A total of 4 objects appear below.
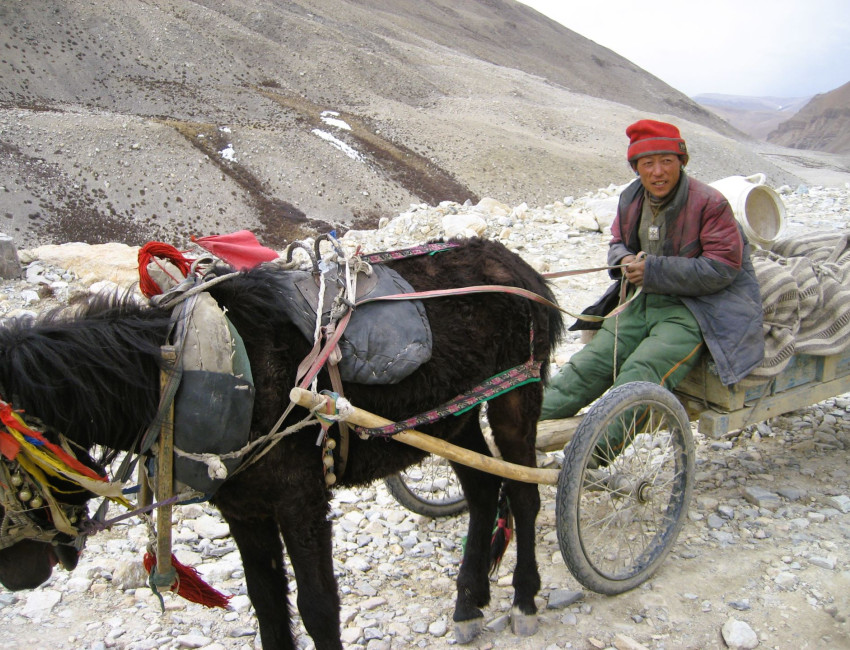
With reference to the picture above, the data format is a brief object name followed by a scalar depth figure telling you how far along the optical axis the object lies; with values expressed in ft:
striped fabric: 11.16
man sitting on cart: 10.69
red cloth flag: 8.34
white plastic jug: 13.12
